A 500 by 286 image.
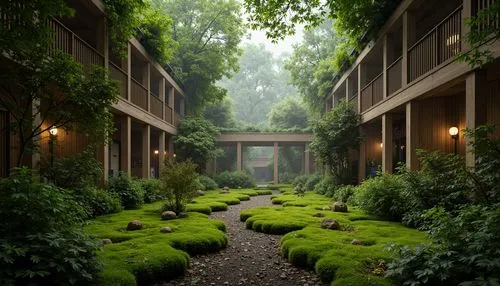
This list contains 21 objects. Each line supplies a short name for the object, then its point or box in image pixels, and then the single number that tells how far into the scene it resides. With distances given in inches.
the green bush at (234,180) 1065.5
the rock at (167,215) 418.0
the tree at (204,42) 1050.7
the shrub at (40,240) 158.2
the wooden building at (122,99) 393.1
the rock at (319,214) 446.7
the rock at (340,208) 470.0
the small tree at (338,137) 697.3
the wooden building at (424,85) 320.5
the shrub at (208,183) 939.0
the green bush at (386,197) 391.9
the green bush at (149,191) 605.7
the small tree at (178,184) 438.6
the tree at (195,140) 927.7
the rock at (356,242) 282.4
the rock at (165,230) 331.6
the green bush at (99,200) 392.4
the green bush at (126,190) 508.7
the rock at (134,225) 342.7
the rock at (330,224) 356.5
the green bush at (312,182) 919.0
